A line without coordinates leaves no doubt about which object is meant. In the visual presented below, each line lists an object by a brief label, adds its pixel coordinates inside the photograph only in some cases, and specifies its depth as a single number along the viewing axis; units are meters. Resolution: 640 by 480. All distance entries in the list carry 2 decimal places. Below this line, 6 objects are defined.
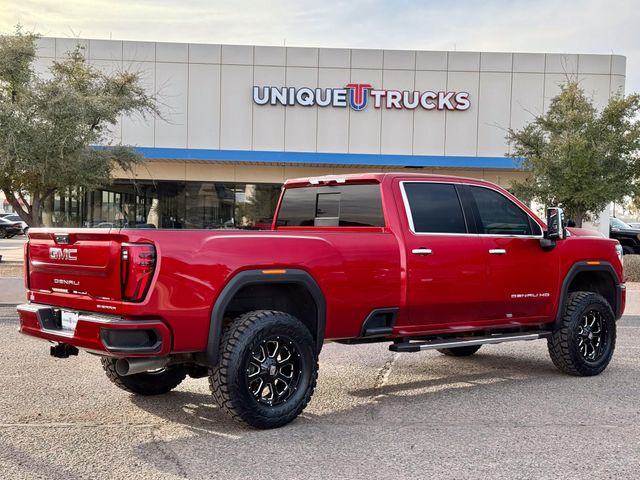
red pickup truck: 5.01
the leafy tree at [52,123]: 19.19
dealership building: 29.70
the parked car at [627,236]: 27.08
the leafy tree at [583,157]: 20.53
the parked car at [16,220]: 46.22
